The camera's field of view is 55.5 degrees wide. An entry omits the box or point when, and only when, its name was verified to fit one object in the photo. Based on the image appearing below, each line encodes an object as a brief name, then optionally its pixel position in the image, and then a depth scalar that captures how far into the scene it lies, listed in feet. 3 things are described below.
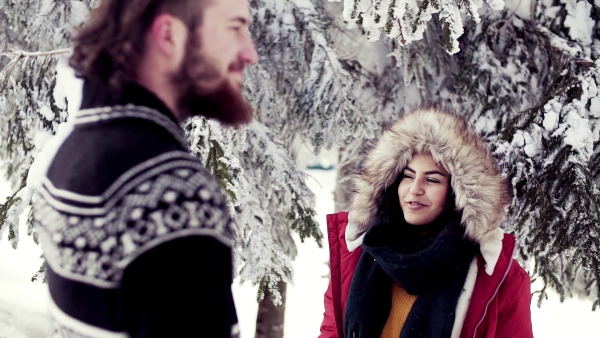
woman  7.48
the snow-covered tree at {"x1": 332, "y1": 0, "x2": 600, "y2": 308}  12.37
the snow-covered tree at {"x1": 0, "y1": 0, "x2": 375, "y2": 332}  11.36
